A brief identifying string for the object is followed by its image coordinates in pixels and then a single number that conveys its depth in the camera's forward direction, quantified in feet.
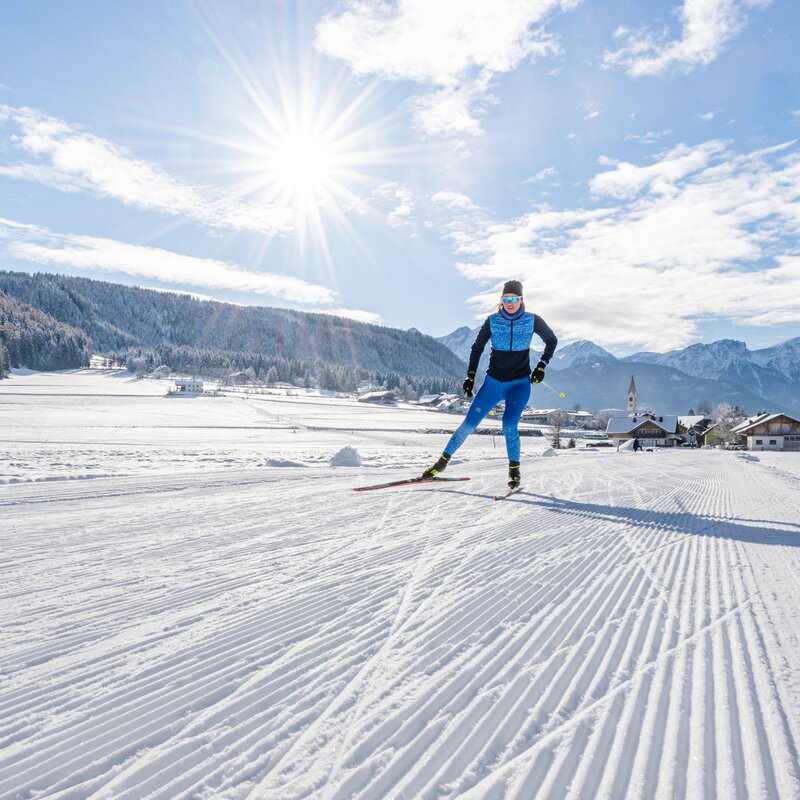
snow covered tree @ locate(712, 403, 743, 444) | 233.35
